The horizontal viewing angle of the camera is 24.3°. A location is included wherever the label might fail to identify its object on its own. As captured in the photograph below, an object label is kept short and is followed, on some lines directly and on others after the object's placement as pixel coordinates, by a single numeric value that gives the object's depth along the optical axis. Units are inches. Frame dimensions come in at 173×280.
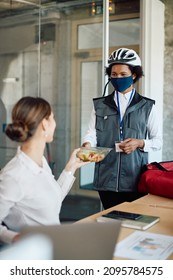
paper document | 55.5
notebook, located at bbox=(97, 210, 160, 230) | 68.6
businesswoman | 61.2
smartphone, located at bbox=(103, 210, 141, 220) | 73.2
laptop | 35.6
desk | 67.3
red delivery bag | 92.5
